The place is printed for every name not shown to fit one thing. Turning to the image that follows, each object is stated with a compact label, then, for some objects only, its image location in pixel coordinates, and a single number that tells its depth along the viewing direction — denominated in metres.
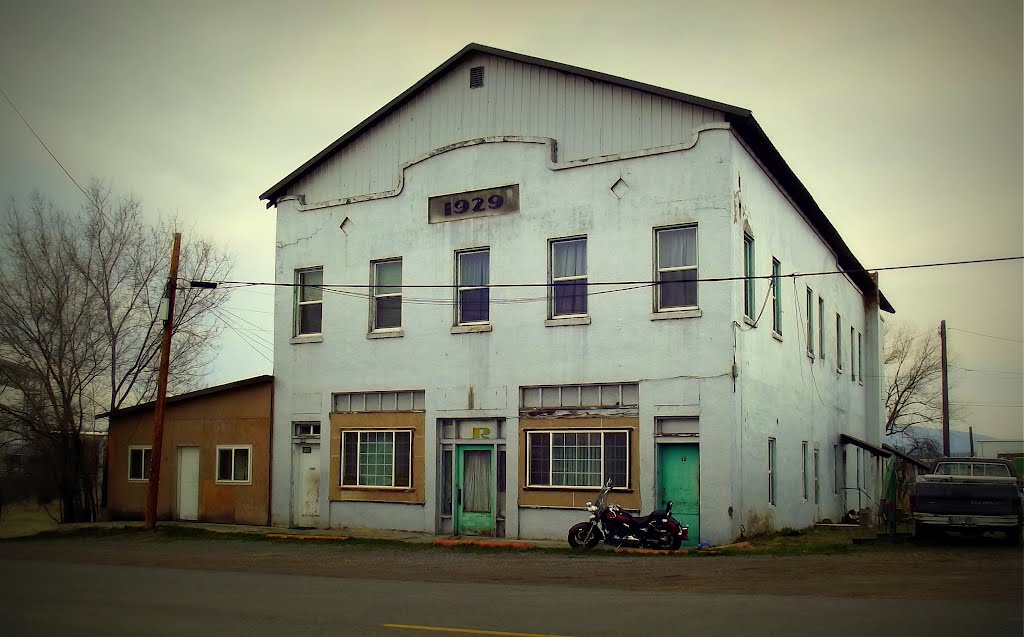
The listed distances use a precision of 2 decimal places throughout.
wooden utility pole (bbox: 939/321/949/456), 49.92
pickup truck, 20.50
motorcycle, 19.64
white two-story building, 21.67
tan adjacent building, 27.30
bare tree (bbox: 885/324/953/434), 71.56
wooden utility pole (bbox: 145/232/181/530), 25.22
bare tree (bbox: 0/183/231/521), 29.56
